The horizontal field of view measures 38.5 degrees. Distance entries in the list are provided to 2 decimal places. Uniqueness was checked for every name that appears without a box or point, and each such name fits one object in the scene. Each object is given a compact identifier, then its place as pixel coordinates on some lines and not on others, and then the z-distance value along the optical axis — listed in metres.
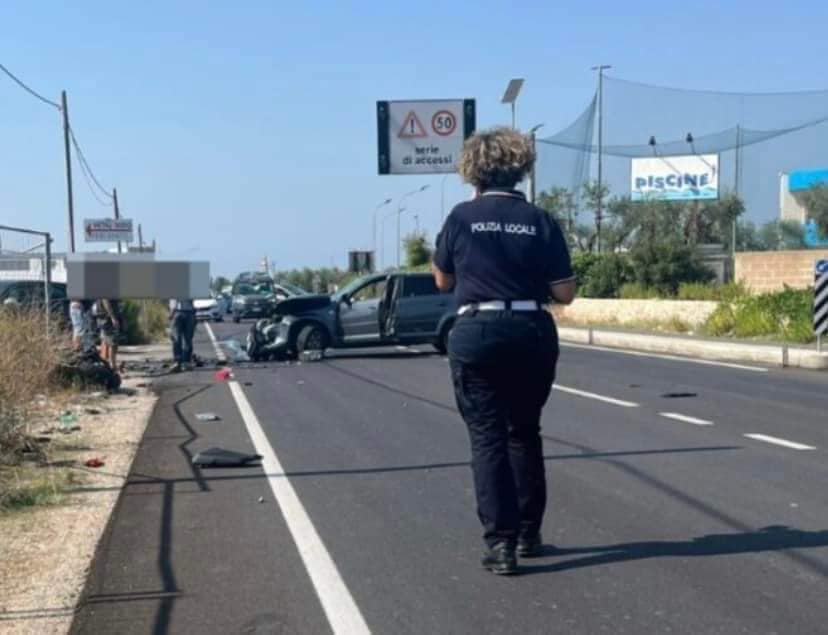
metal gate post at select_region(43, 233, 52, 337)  16.90
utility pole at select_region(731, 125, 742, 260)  60.38
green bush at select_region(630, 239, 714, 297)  37.12
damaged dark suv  23.53
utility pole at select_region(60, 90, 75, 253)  34.38
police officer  5.93
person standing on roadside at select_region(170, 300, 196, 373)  20.98
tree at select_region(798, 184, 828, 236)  52.91
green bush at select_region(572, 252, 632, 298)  38.53
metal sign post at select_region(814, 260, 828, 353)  19.91
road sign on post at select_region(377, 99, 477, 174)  40.56
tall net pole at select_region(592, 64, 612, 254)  51.56
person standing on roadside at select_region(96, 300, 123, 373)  19.27
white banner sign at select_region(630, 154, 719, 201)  60.97
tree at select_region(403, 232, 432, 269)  56.81
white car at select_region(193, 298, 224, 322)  52.47
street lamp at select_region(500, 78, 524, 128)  36.44
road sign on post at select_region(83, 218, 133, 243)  54.84
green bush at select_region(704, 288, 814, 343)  23.94
